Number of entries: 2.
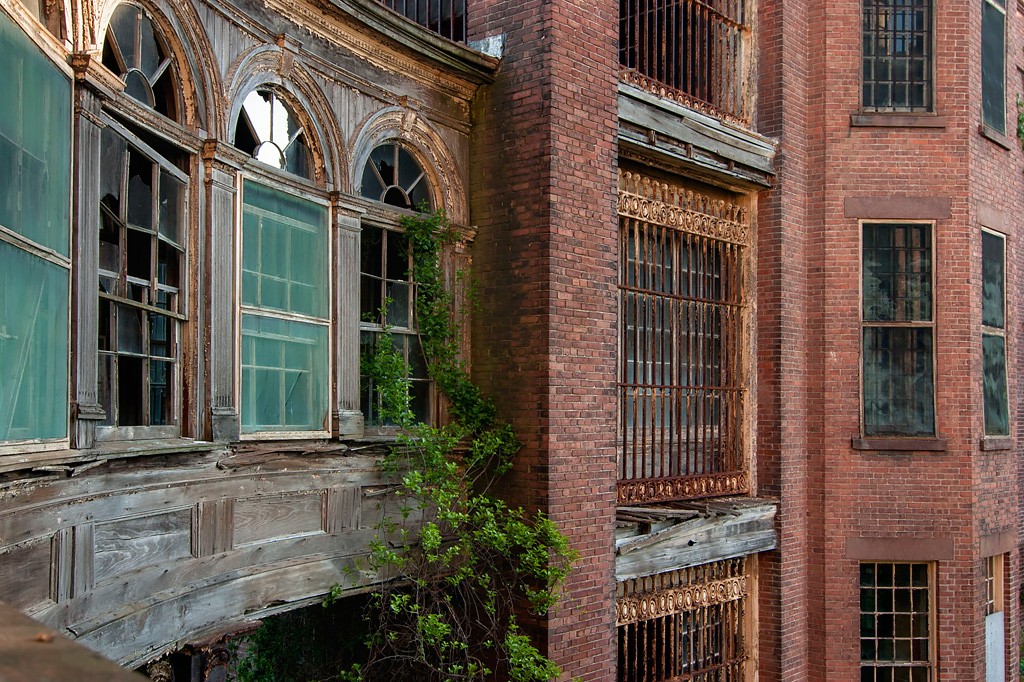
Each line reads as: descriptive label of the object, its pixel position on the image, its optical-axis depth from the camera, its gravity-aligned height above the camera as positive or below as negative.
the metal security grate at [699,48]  10.77 +3.64
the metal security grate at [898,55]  12.12 +3.80
